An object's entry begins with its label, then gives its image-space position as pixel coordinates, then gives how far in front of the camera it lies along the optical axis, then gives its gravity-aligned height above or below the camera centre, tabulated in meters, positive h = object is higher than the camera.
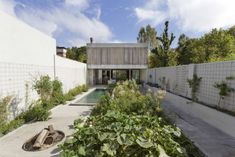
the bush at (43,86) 5.70 -0.54
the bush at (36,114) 5.02 -1.67
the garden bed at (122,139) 1.57 -0.88
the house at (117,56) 15.48 +2.54
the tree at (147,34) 24.21 +8.54
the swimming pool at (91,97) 8.53 -1.78
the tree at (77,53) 20.68 +3.84
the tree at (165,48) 14.04 +3.36
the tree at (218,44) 11.46 +3.19
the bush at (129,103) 4.21 -1.01
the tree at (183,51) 15.04 +3.33
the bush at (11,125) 3.98 -1.80
